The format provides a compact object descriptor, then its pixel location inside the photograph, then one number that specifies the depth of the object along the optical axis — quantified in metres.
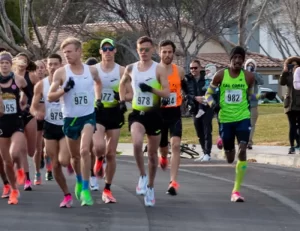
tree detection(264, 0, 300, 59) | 41.75
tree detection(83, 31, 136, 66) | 46.75
